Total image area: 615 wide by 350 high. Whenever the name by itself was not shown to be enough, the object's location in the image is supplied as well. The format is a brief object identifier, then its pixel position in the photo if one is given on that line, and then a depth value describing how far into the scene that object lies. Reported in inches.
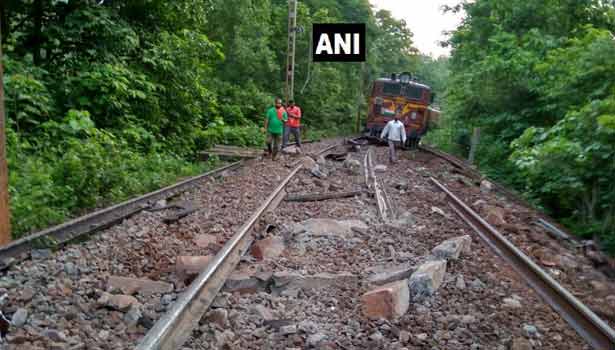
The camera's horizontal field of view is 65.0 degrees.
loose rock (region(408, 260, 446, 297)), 159.5
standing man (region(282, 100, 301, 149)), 624.1
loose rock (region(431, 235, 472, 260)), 195.5
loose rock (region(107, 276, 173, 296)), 158.2
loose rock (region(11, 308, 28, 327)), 129.3
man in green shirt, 541.3
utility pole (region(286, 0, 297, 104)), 741.9
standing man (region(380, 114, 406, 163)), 585.3
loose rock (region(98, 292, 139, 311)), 143.1
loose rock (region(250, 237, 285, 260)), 197.2
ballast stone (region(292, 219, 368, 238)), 227.9
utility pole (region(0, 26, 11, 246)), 185.2
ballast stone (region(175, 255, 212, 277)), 169.6
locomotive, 828.6
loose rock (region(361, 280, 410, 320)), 145.4
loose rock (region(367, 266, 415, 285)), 169.3
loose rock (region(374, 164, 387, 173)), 508.3
